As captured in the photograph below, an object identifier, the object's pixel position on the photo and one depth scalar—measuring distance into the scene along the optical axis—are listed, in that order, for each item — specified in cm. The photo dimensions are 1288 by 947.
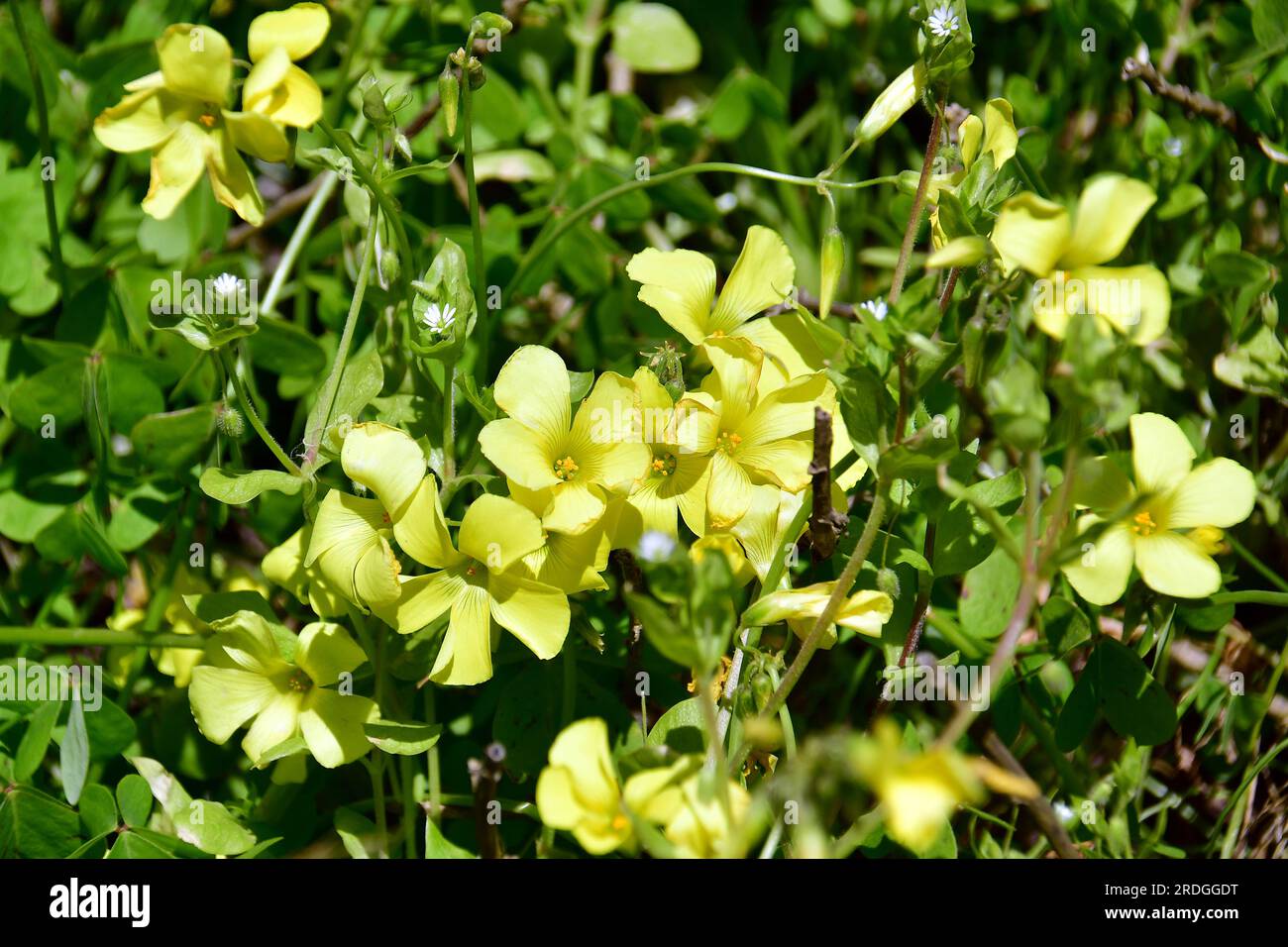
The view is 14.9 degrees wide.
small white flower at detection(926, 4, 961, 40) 79
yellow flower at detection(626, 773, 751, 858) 75
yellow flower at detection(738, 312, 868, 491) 80
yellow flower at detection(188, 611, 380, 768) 80
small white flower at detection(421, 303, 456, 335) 80
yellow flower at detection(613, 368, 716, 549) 79
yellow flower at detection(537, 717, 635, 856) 76
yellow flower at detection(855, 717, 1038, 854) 72
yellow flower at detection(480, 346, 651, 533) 78
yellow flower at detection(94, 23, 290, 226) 79
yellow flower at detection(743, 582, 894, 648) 78
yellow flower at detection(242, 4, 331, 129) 78
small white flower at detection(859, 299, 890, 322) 78
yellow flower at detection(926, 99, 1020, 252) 80
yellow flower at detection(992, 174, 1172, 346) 77
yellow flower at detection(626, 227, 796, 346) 80
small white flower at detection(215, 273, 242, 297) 80
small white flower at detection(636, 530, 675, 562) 75
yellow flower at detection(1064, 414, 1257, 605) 79
